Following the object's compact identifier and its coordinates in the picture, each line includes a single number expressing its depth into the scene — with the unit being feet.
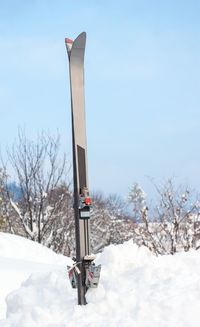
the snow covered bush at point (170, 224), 44.02
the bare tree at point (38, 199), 66.49
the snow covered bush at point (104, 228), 101.91
